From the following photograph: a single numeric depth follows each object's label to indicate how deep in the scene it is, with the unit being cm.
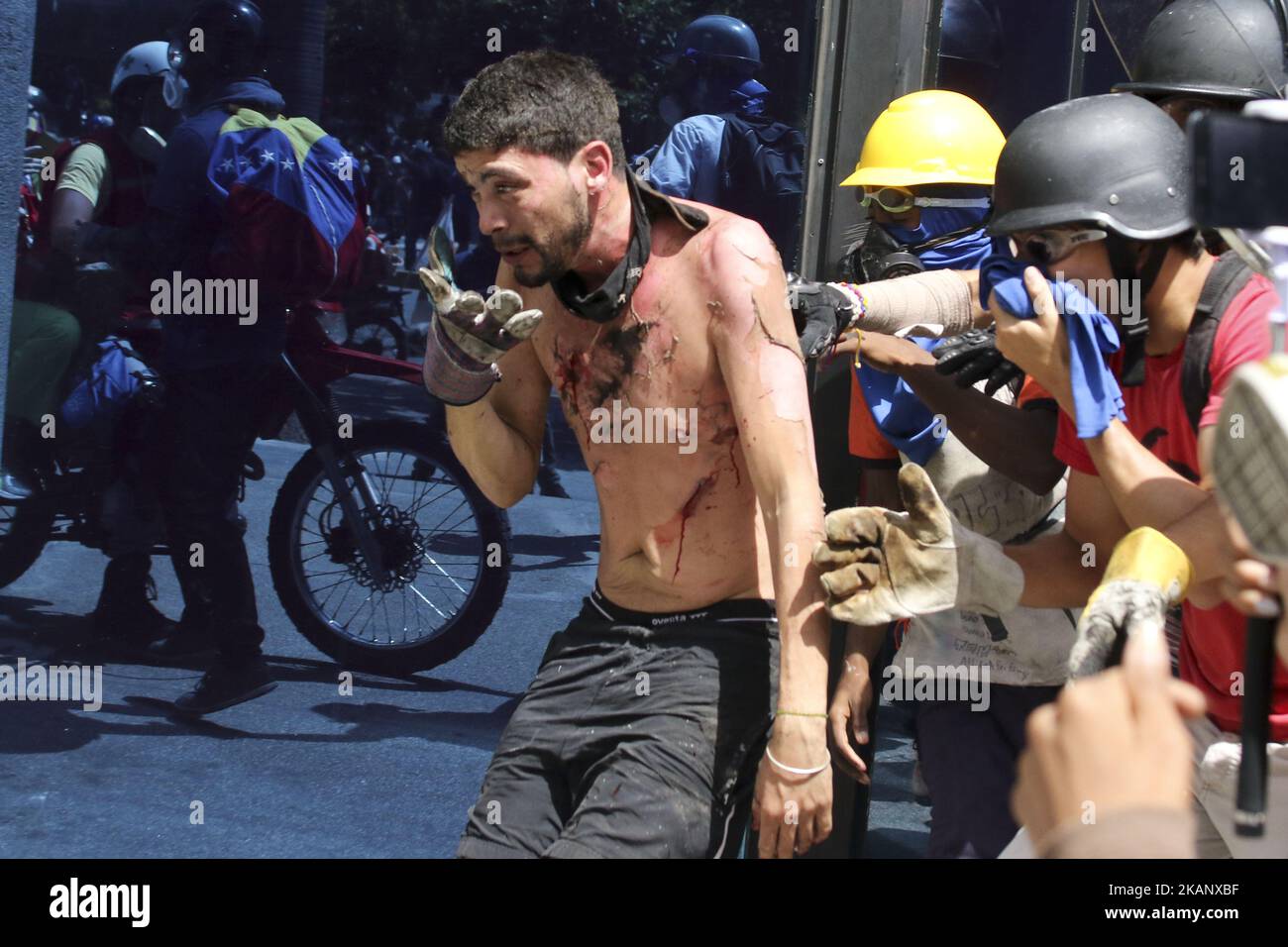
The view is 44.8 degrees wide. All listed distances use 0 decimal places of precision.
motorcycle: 390
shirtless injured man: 266
